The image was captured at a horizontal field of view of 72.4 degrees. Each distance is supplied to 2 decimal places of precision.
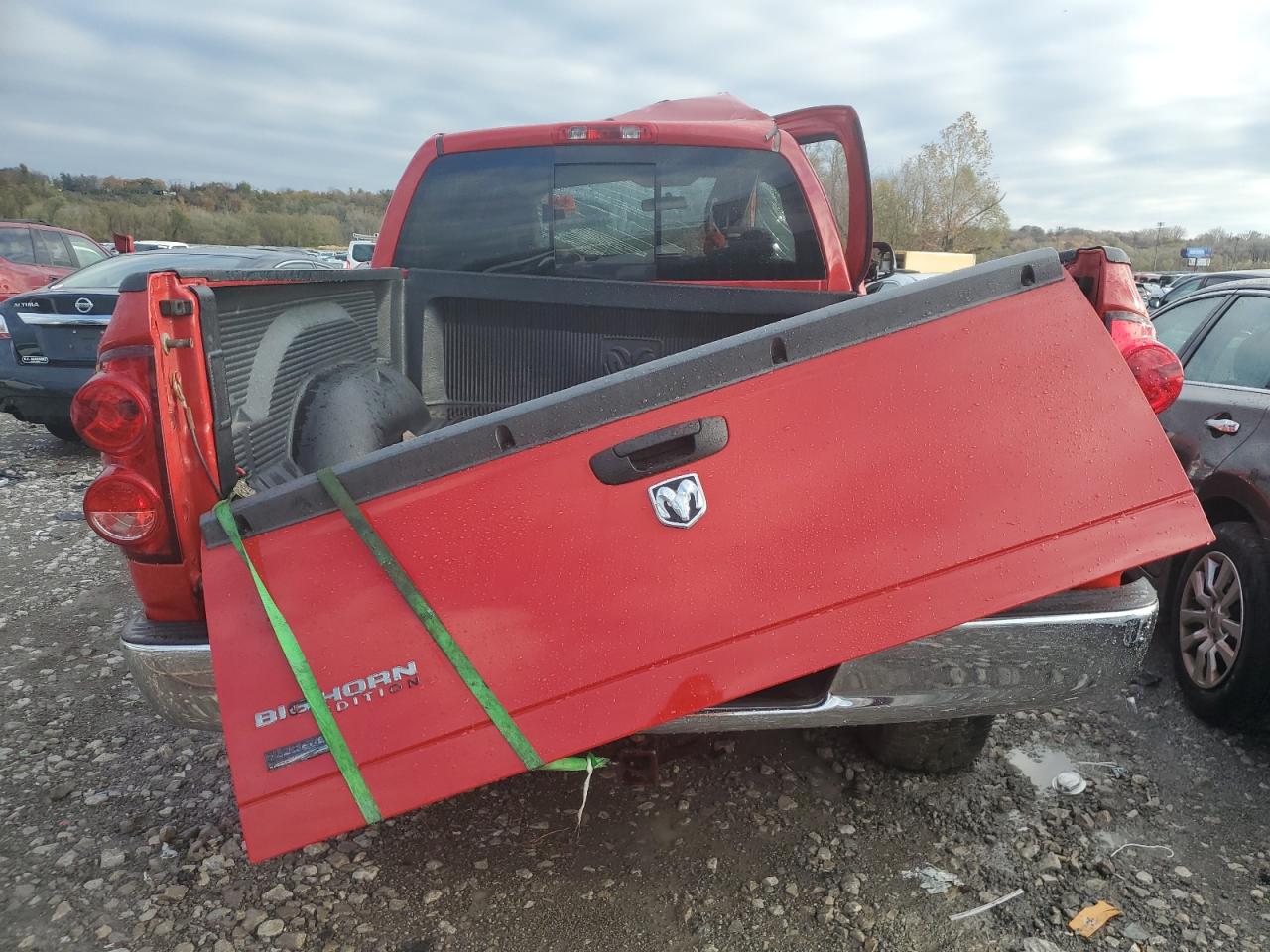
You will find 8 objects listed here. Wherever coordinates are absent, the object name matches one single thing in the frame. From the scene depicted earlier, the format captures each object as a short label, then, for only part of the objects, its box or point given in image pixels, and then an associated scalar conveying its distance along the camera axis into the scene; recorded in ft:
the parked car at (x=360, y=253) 53.88
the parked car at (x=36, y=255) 39.83
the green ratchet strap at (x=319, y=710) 5.71
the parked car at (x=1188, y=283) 40.57
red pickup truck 5.73
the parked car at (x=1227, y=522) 10.59
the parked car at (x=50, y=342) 23.68
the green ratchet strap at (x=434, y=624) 5.73
